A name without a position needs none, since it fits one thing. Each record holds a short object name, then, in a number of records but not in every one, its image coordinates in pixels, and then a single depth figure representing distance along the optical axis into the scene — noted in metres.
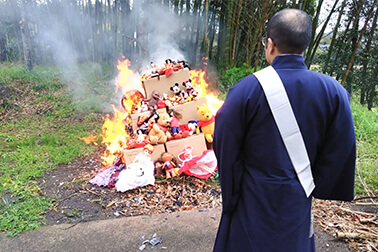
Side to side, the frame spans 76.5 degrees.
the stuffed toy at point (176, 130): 4.33
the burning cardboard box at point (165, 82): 4.80
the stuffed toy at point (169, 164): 3.99
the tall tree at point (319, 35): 9.66
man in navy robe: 1.30
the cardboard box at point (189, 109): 4.68
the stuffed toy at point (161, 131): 4.11
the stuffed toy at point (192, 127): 4.55
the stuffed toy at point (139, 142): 4.08
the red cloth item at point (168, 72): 4.77
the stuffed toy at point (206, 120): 4.43
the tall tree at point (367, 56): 9.58
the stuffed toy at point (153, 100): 4.56
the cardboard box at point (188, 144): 4.25
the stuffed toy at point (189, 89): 4.84
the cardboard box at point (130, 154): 4.03
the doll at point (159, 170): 4.05
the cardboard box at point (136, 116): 4.47
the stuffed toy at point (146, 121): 4.31
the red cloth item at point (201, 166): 3.98
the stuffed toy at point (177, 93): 4.77
